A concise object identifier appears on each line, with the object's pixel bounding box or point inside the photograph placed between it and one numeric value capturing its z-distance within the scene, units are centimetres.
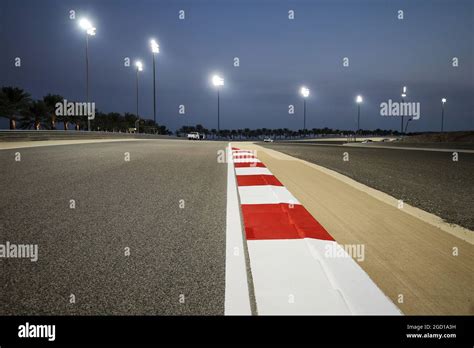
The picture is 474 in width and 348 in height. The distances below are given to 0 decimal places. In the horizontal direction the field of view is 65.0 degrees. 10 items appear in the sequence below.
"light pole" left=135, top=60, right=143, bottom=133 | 5578
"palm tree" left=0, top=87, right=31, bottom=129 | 5858
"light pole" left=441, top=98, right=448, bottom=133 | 7328
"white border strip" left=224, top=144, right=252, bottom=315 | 224
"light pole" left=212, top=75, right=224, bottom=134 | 5680
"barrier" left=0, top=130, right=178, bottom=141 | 1863
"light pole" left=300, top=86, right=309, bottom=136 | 5219
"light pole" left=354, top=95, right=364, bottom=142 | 6408
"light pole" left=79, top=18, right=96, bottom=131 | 3703
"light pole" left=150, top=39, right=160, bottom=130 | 5519
